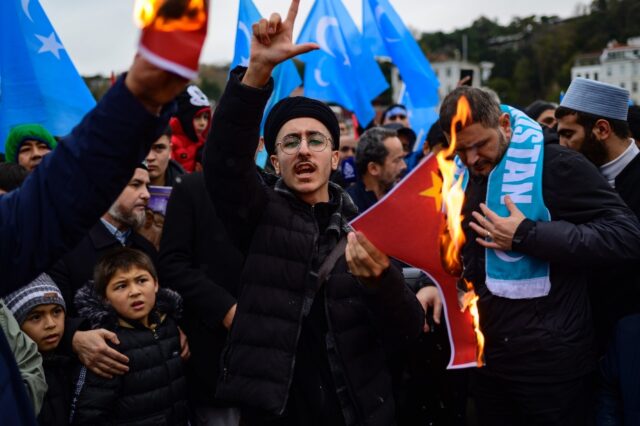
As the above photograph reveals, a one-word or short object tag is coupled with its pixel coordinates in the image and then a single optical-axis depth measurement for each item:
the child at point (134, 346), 2.78
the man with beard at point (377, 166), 4.93
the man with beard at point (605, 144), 3.10
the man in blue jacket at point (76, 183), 1.25
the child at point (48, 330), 2.74
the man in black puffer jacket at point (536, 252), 2.66
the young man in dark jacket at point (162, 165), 3.90
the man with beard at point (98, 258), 2.79
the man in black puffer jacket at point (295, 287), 2.04
